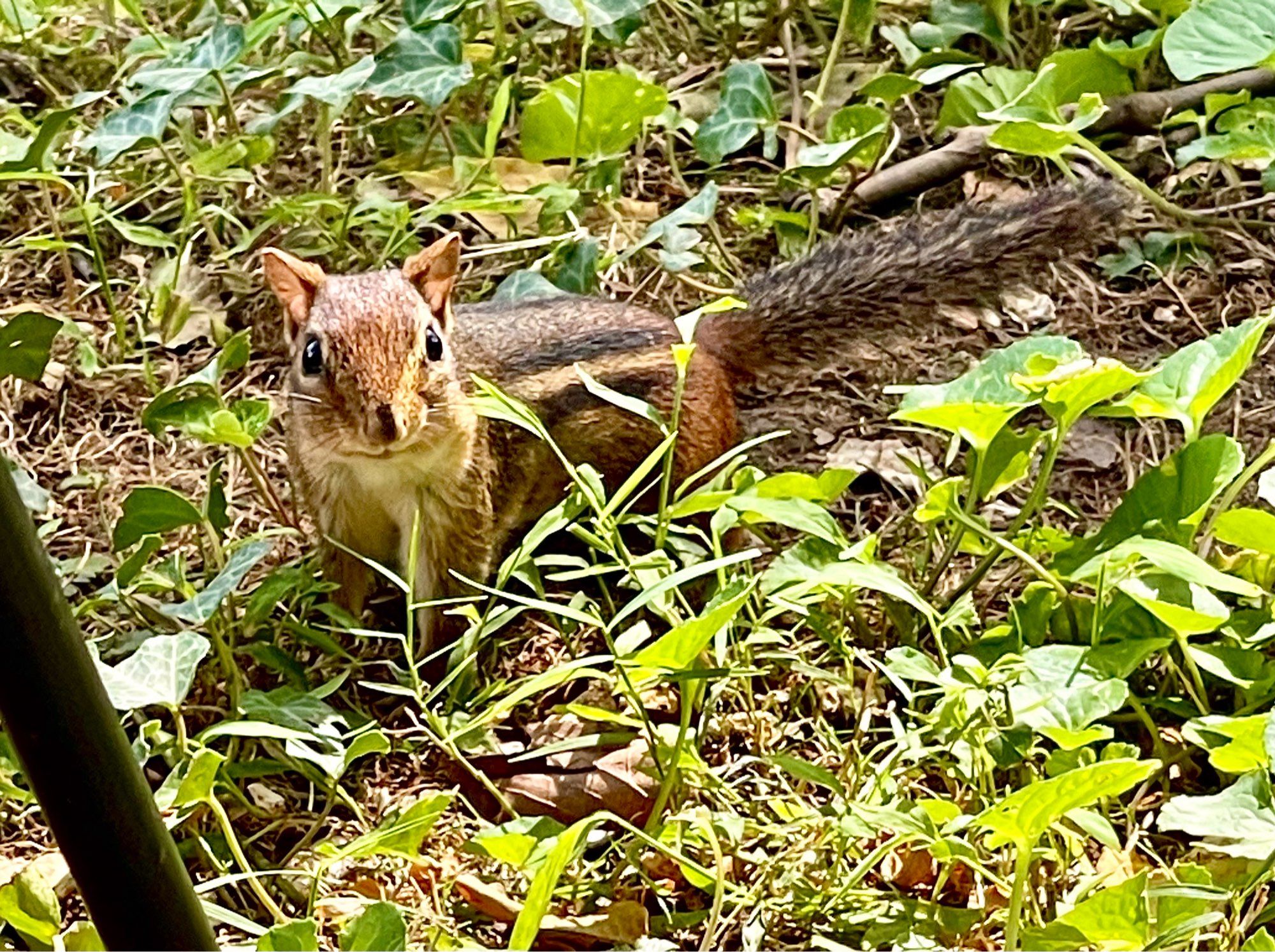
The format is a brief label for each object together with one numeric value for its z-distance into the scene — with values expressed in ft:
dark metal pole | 1.81
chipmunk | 2.64
